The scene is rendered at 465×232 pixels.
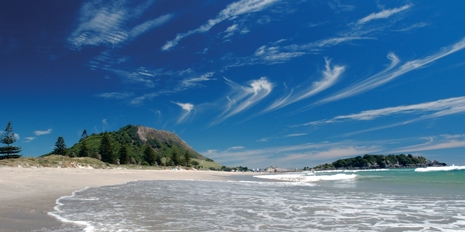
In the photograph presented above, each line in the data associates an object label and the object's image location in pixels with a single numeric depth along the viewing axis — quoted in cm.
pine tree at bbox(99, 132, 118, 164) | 8119
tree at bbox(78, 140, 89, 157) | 8487
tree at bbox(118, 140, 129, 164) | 8556
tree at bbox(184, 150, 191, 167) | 11719
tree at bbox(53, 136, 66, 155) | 8631
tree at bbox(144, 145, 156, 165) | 9862
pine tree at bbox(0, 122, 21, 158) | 6125
